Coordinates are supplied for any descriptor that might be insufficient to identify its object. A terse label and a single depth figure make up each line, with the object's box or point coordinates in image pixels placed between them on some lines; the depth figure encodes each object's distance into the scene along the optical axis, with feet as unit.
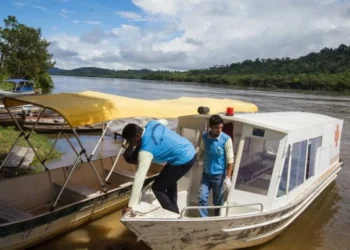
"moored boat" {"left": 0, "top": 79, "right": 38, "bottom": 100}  94.93
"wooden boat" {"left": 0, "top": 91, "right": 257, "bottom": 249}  19.27
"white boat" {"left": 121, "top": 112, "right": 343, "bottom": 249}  16.75
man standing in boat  19.01
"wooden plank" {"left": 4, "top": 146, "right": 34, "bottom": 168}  32.76
